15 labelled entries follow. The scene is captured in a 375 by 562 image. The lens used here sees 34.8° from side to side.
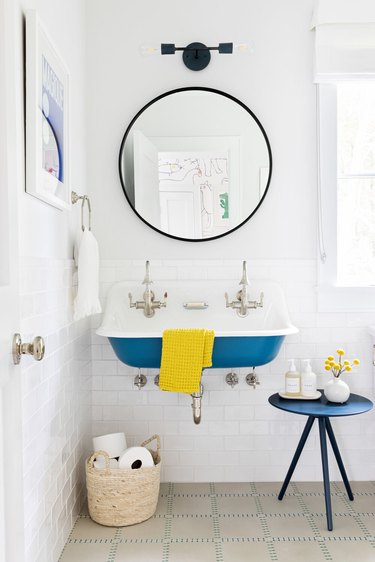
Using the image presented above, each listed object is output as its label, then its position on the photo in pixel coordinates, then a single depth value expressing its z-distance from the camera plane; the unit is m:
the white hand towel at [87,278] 2.58
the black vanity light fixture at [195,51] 3.02
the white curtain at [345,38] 2.95
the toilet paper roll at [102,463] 2.68
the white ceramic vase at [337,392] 2.75
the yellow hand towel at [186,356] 2.62
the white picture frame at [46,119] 1.93
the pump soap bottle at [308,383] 2.83
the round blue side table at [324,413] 2.58
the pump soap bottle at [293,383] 2.84
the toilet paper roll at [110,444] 2.76
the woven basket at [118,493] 2.59
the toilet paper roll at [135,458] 2.65
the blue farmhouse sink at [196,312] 3.02
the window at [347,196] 3.05
